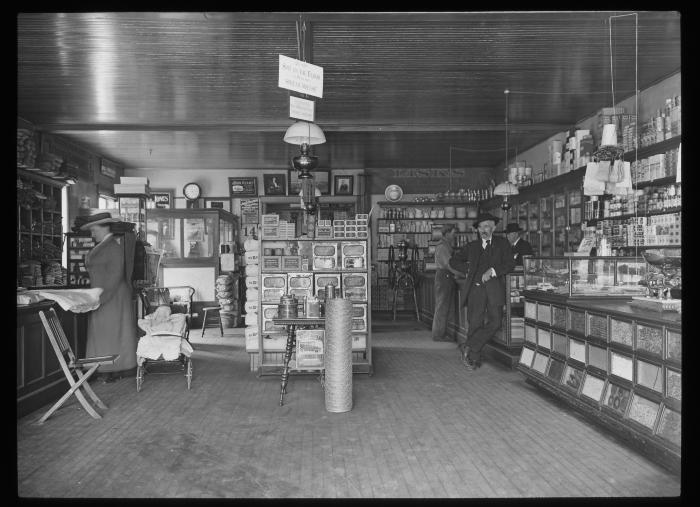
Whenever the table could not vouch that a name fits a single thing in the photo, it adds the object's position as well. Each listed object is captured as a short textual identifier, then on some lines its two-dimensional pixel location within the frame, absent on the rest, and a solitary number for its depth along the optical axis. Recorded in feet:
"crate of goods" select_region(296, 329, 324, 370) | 19.06
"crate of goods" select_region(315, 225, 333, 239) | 21.29
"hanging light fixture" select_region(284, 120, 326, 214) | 17.47
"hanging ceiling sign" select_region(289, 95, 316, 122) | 14.28
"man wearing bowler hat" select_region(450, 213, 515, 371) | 21.84
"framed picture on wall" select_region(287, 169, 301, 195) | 44.24
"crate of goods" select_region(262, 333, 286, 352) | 21.09
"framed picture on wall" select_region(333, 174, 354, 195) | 44.37
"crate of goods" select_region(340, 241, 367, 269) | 21.22
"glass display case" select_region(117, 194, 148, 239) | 33.76
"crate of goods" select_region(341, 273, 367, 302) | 21.11
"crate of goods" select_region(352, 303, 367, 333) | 20.95
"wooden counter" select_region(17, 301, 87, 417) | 15.62
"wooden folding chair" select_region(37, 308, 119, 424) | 15.03
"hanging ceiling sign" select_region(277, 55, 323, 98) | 13.69
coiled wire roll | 15.66
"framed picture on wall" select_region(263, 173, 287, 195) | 44.32
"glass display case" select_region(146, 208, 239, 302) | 35.45
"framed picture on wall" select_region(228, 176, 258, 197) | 44.27
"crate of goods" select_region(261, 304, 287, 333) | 20.74
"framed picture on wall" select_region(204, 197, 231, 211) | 44.19
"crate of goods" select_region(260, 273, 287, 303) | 21.11
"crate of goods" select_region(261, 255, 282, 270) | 21.07
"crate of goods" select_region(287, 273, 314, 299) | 21.18
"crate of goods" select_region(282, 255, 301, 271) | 21.16
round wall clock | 43.50
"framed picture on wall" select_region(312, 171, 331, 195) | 44.32
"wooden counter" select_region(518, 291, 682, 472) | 11.50
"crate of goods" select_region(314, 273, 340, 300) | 21.16
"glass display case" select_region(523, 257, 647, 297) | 16.25
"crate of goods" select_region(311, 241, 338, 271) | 21.30
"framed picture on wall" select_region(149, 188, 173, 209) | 43.52
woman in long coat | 19.80
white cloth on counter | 16.99
